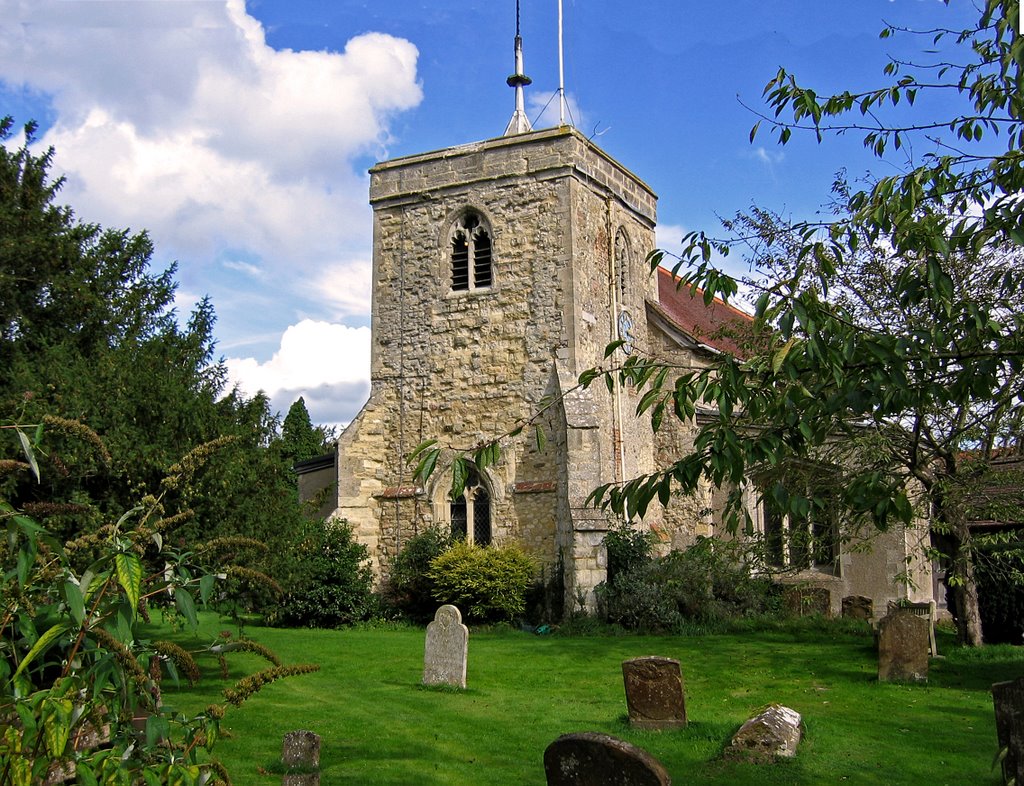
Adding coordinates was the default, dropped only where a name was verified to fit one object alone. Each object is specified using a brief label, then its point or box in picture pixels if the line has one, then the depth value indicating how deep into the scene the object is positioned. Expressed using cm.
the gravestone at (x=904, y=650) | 1255
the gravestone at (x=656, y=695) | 1012
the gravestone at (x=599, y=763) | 607
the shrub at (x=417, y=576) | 1922
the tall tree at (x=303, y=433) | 3748
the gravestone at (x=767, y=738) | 891
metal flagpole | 2167
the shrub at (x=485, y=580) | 1812
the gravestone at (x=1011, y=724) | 671
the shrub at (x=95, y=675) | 307
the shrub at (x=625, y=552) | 1852
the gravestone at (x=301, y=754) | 748
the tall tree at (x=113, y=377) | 1193
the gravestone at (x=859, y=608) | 1836
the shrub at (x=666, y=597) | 1761
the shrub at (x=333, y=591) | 1911
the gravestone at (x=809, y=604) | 1880
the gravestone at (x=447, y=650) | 1253
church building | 1955
